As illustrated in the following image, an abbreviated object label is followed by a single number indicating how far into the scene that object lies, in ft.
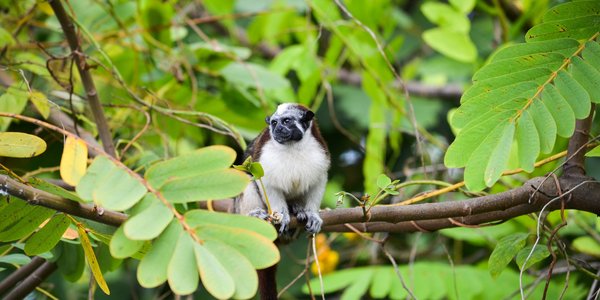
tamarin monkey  22.49
